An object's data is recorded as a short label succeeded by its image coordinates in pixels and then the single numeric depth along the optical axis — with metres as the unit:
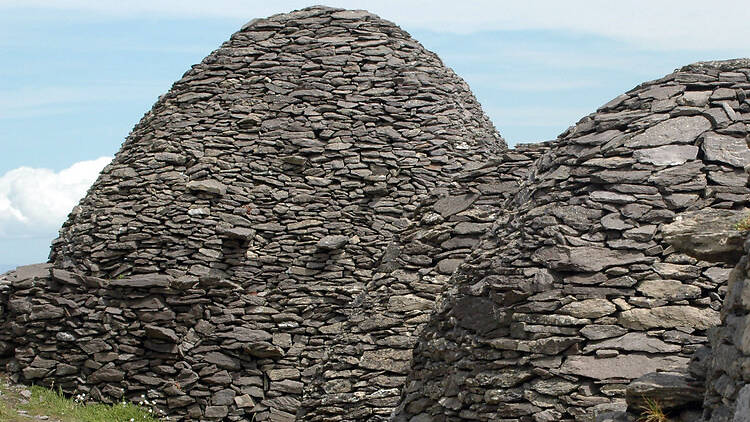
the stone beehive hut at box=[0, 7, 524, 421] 16.48
